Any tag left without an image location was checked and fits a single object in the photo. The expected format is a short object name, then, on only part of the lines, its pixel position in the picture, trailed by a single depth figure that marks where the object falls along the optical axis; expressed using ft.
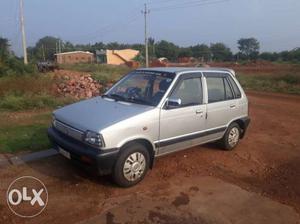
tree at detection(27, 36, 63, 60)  232.19
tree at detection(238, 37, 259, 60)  219.27
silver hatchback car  11.99
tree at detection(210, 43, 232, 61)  198.87
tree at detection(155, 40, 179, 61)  217.28
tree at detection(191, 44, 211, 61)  201.10
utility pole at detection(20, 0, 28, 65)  78.80
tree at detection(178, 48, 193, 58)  211.44
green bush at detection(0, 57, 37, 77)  42.07
